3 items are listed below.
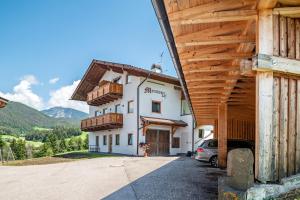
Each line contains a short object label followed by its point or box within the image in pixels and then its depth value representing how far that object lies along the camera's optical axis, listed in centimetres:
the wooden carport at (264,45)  336
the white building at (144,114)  1832
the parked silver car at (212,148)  1067
